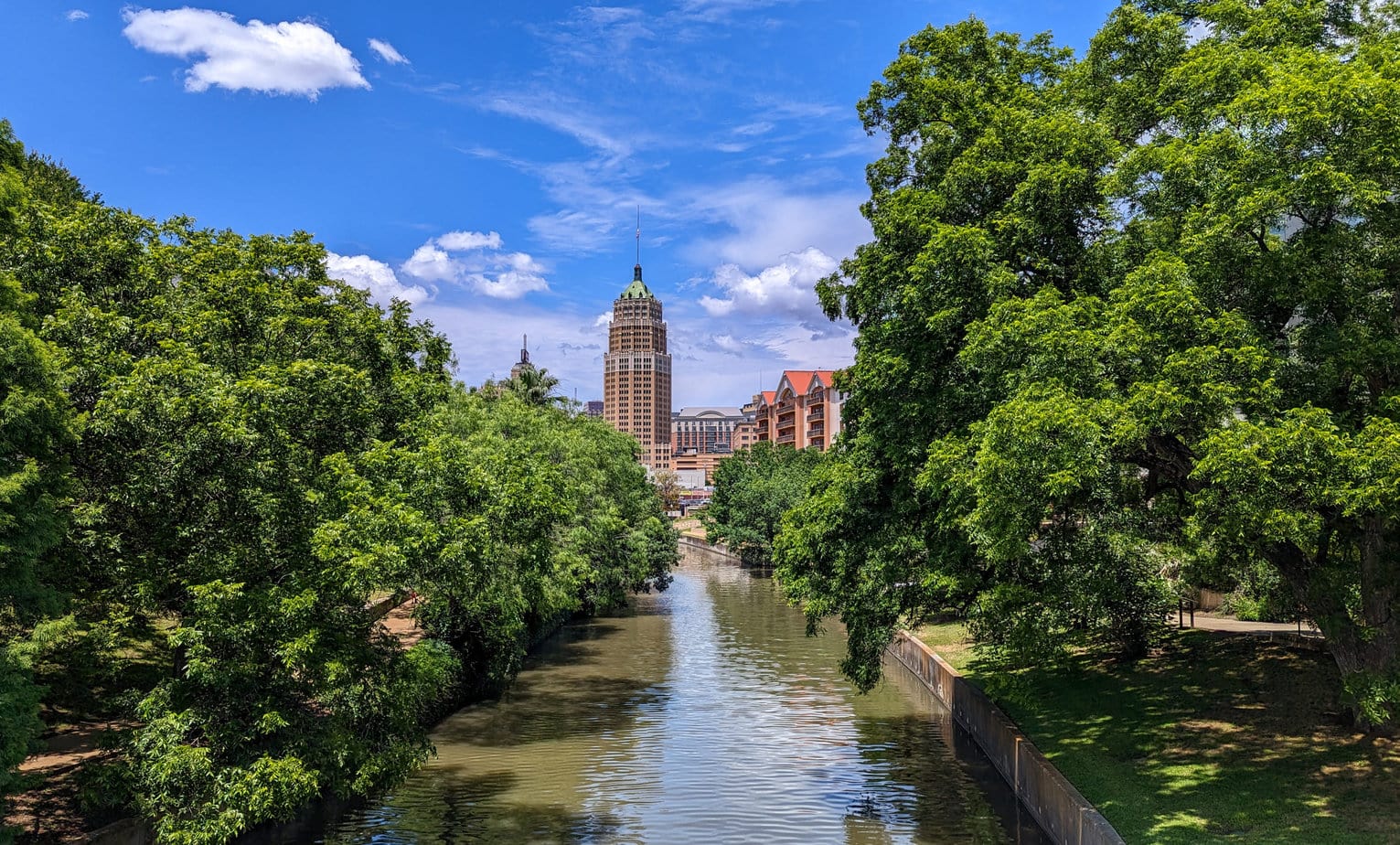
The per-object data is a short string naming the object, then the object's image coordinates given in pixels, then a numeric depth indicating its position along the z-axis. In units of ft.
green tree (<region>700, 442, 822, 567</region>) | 275.59
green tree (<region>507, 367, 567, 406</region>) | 235.58
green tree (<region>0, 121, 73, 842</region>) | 40.91
